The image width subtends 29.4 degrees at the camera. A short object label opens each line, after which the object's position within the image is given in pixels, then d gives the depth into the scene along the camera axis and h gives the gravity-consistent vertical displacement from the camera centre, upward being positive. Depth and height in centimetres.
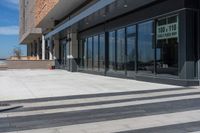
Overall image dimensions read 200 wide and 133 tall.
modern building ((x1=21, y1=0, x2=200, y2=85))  1680 +141
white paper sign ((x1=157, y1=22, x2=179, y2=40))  1733 +139
